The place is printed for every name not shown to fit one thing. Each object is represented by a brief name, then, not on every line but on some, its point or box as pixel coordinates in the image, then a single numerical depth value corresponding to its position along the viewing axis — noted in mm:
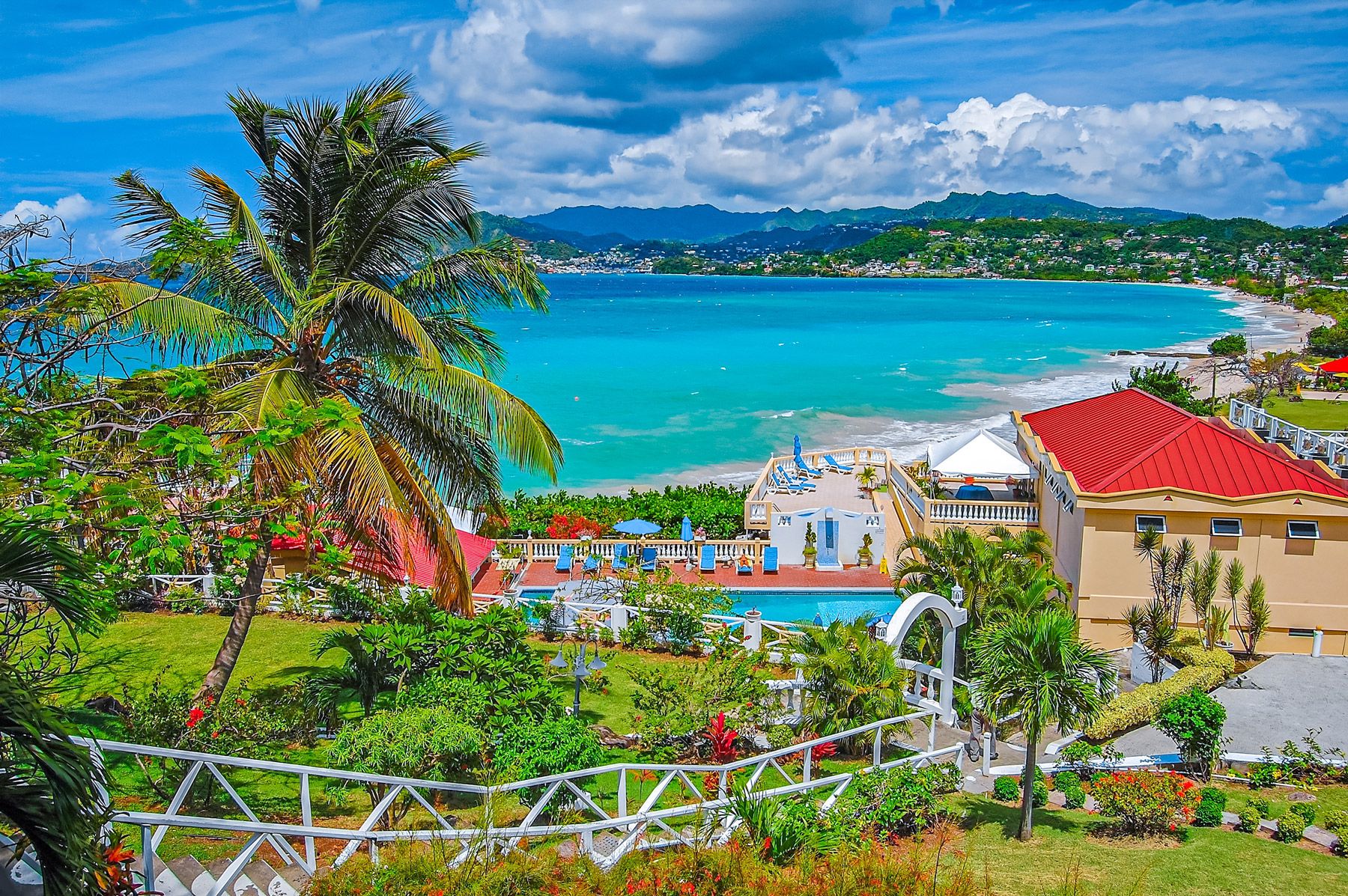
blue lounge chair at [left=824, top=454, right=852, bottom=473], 30891
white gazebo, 24422
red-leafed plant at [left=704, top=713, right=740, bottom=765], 11000
